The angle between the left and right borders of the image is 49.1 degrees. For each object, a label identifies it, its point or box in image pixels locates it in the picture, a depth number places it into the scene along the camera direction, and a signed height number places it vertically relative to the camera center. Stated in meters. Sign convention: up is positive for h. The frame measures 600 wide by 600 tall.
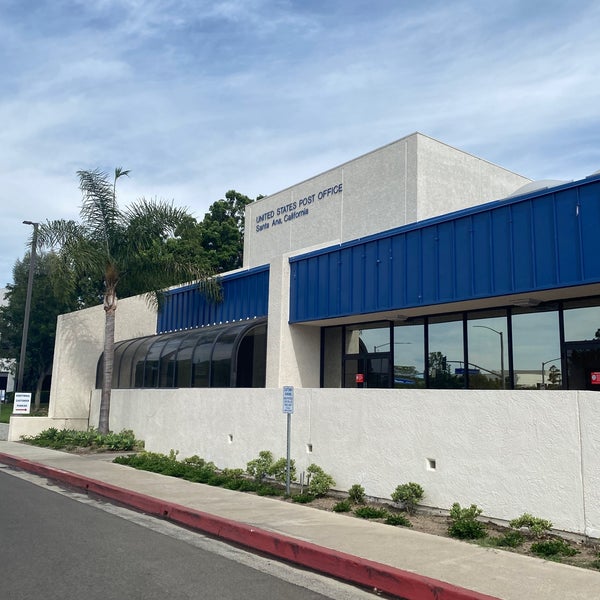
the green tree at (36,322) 45.62 +5.60
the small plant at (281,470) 12.46 -1.21
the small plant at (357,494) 10.88 -1.42
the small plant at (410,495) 9.88 -1.29
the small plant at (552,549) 7.43 -1.54
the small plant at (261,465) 12.95 -1.17
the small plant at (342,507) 10.30 -1.54
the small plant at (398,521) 9.20 -1.56
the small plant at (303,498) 11.07 -1.53
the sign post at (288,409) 11.73 -0.04
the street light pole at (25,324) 25.53 +3.04
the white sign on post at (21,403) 25.19 -0.10
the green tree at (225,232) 41.69 +11.05
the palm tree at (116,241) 21.31 +5.20
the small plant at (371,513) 9.73 -1.54
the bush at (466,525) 8.34 -1.45
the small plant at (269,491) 11.80 -1.52
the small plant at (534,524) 8.08 -1.38
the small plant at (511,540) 7.86 -1.54
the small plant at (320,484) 11.40 -1.32
